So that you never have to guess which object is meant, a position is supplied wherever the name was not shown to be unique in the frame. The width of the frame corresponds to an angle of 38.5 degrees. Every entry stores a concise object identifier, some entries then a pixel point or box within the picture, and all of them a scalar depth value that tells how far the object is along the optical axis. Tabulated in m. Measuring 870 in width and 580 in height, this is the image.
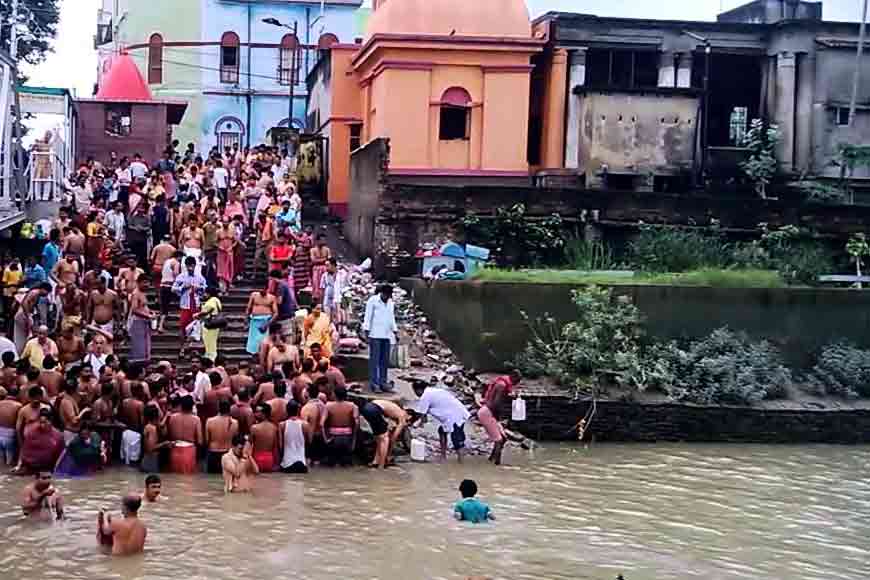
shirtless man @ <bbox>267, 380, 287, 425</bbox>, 14.95
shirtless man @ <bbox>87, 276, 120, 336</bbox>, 17.52
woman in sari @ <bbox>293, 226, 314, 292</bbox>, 20.59
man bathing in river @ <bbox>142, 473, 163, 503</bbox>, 12.31
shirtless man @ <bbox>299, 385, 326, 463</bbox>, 15.13
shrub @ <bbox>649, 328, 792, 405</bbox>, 19.14
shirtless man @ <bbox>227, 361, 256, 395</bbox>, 15.45
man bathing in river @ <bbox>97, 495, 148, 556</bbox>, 11.22
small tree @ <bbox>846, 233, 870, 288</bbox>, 23.39
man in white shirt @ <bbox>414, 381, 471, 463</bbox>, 15.97
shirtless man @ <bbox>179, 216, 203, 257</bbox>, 19.47
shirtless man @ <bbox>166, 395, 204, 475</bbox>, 14.60
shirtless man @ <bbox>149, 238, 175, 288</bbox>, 19.27
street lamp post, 47.41
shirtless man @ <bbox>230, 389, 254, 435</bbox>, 14.84
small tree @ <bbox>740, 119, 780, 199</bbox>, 27.36
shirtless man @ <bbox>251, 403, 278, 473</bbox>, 14.80
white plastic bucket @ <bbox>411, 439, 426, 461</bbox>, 16.00
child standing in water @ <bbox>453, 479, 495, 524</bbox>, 12.95
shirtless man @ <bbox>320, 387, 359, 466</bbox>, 15.24
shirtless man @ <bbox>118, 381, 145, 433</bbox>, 14.66
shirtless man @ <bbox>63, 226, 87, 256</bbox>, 18.83
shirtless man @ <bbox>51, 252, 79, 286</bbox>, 17.88
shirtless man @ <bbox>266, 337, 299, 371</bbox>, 16.53
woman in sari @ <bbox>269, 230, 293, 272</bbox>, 20.30
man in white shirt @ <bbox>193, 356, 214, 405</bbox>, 15.23
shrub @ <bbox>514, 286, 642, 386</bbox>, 19.00
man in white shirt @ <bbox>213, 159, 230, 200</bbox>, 24.98
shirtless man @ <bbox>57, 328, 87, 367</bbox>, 16.19
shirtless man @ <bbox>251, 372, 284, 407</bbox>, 15.21
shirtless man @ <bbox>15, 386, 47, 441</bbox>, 14.12
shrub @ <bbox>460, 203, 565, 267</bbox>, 23.34
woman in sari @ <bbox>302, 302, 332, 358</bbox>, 17.39
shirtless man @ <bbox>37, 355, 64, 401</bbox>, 14.86
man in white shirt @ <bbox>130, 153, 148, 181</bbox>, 24.65
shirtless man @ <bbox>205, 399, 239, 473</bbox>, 14.60
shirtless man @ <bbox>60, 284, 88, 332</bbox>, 17.59
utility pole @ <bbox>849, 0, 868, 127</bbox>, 27.86
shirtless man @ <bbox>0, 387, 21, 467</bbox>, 14.34
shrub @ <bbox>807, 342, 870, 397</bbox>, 19.97
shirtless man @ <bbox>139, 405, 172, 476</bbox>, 14.54
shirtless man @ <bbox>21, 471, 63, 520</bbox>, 12.20
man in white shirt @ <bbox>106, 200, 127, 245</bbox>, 21.05
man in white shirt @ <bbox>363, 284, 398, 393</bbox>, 17.17
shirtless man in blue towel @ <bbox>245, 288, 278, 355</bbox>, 18.03
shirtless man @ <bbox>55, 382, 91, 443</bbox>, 14.31
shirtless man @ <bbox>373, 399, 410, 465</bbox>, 15.74
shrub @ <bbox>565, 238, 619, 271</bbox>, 23.06
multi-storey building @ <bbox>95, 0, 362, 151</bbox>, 48.28
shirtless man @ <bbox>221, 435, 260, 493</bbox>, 13.81
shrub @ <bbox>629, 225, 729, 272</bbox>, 23.00
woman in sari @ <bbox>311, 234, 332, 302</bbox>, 19.86
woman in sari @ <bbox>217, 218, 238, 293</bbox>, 20.02
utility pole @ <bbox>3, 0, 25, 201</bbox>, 21.10
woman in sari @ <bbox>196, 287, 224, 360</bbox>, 17.73
